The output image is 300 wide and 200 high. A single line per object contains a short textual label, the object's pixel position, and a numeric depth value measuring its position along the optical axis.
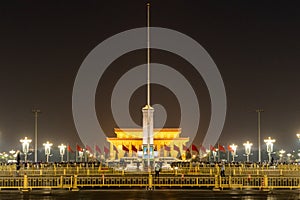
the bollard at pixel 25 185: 43.78
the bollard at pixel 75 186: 44.28
